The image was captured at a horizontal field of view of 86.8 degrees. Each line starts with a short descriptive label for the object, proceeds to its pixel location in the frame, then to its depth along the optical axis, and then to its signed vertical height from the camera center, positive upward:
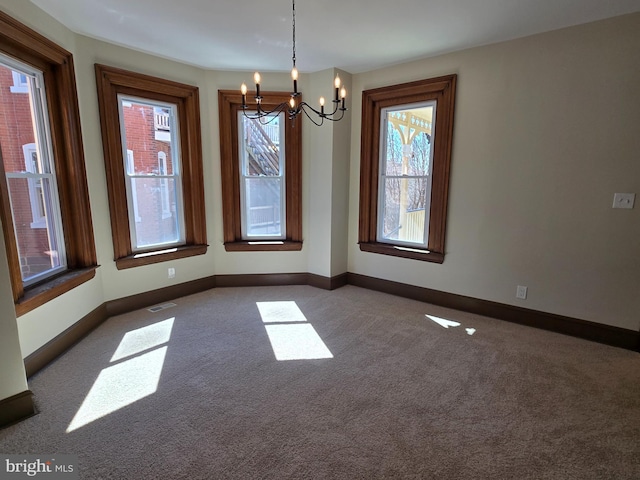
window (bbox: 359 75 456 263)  3.61 +0.14
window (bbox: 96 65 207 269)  3.35 +0.15
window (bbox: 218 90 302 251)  4.12 +0.02
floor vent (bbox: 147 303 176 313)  3.64 -1.39
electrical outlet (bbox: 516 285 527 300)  3.28 -1.08
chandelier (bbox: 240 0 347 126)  2.19 +0.72
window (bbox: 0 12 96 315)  2.38 +0.05
